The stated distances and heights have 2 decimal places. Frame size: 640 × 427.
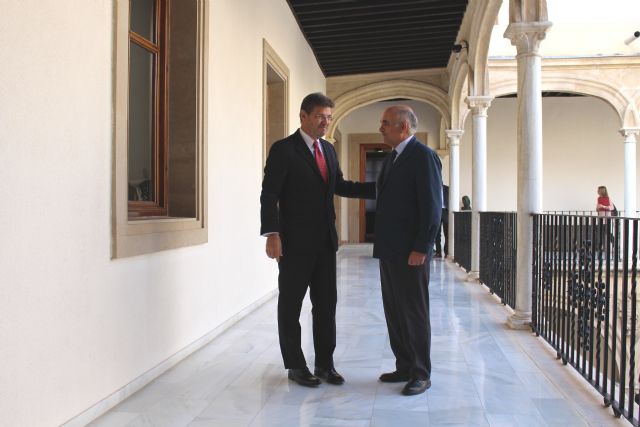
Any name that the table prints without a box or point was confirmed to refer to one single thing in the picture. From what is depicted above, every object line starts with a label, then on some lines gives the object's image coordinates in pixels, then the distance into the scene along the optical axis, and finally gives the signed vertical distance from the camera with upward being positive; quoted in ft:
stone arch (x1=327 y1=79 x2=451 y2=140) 39.73 +8.24
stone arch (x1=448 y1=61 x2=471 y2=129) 32.32 +7.50
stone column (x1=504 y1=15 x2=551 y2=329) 15.92 +1.83
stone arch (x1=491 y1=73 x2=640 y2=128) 40.63 +8.88
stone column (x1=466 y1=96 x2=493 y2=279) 26.22 +2.23
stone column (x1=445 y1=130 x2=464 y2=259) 38.27 +2.77
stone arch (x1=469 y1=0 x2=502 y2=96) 22.81 +7.47
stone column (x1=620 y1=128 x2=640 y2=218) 42.73 +3.33
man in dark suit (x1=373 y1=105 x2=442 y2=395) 9.98 -0.22
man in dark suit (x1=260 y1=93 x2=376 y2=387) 10.50 -0.10
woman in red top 41.69 +0.85
